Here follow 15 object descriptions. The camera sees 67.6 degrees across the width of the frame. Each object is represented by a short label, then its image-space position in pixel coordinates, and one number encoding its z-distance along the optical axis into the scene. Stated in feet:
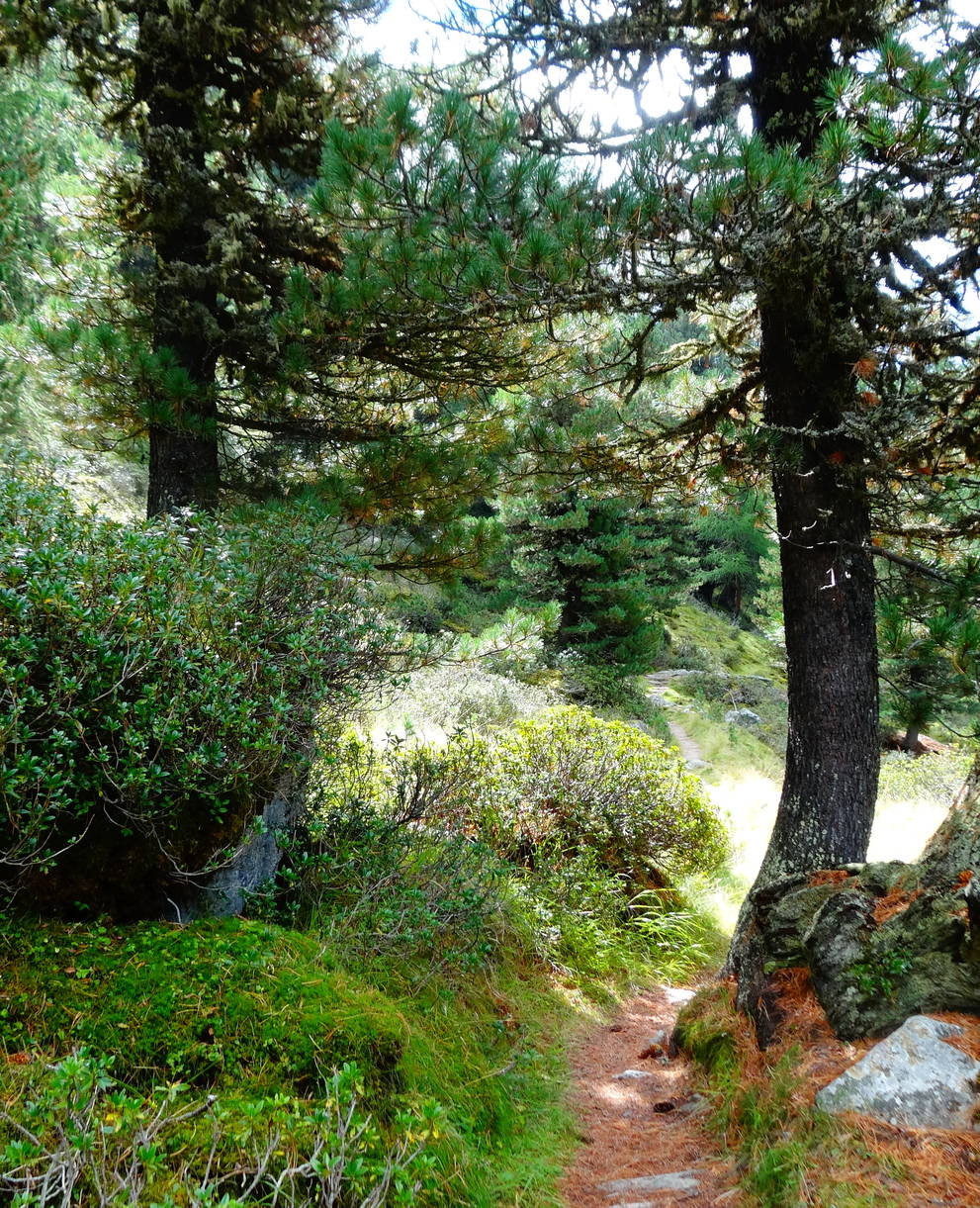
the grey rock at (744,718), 63.73
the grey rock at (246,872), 11.35
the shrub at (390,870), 12.84
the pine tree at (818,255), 11.46
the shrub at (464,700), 32.40
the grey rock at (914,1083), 8.23
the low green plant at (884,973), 10.14
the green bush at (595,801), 21.93
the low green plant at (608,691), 47.26
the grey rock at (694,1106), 12.13
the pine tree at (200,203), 17.11
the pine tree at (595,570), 47.19
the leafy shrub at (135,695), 8.82
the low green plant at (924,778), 39.81
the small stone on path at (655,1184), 9.98
